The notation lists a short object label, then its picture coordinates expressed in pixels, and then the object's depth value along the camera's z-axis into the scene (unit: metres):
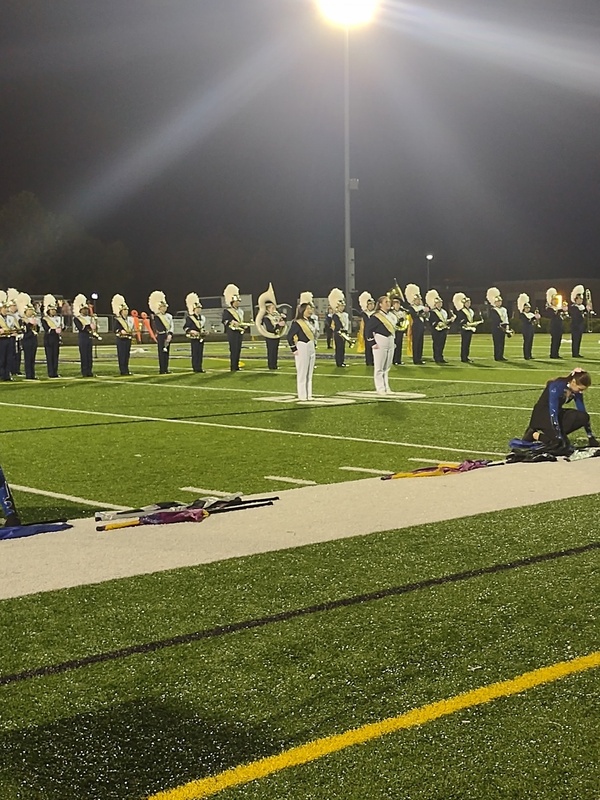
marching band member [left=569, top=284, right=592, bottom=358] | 24.03
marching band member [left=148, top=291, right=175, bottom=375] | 21.12
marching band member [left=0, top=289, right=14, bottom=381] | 19.83
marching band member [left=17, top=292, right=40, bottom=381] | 20.05
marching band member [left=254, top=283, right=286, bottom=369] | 21.00
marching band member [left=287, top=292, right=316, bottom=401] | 14.05
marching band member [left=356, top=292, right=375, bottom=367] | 21.97
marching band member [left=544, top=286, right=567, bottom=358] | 23.70
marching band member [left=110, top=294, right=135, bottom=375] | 20.62
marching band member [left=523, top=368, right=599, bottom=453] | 8.38
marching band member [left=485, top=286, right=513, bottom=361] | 23.47
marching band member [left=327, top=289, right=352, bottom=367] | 21.80
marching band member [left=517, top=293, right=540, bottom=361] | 23.56
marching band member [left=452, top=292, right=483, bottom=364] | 23.44
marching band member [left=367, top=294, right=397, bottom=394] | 14.68
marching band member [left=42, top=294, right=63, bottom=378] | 20.30
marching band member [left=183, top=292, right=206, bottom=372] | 21.19
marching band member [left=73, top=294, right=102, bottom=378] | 20.05
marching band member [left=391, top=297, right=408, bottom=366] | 21.55
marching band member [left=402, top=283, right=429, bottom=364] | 22.94
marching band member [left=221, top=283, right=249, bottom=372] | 21.31
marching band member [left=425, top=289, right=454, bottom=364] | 23.41
